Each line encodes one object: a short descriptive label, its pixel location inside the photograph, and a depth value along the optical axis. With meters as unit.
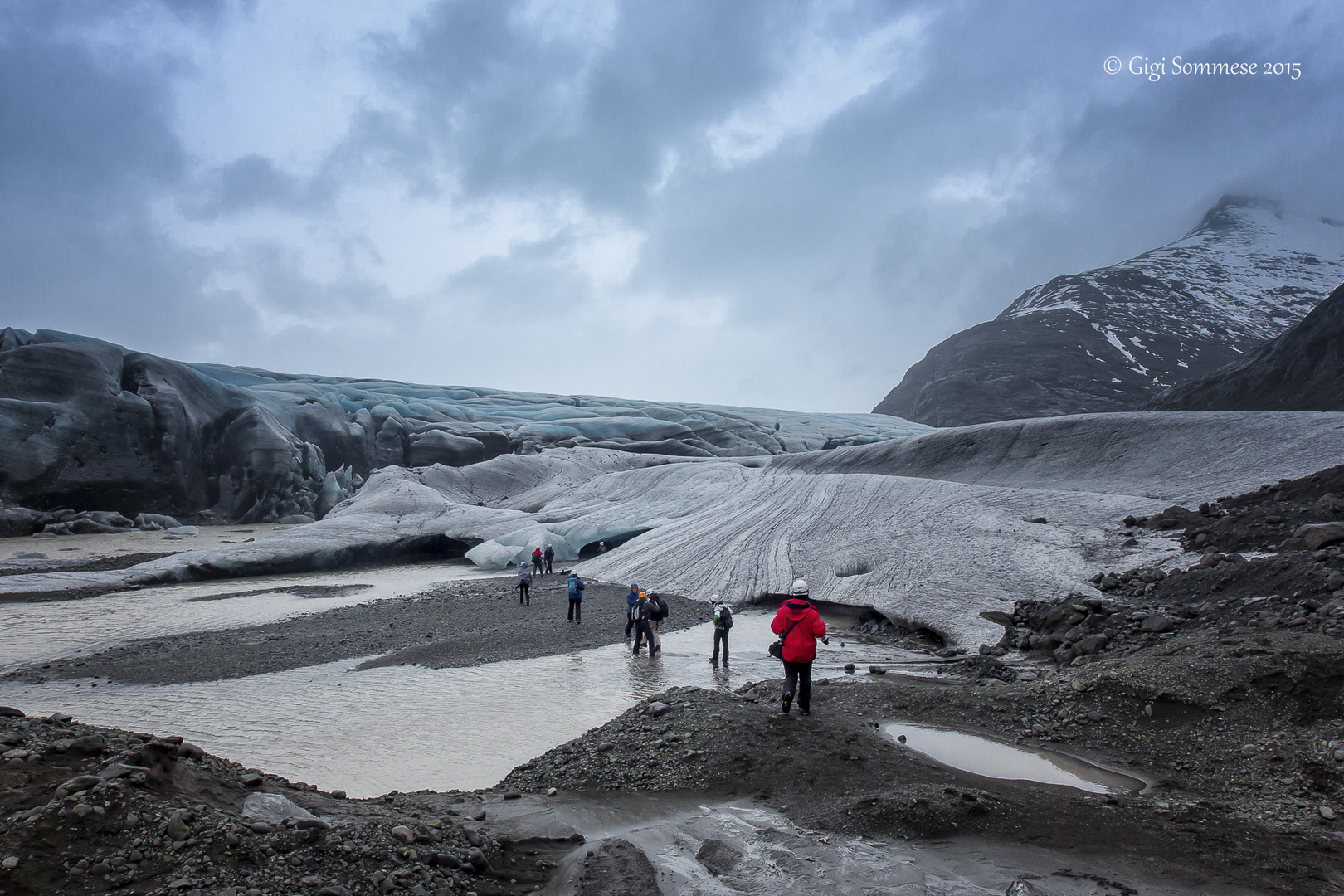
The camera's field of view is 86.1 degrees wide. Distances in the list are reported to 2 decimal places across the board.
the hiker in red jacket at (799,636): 6.63
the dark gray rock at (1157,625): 9.08
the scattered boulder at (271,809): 3.99
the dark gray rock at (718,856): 4.26
